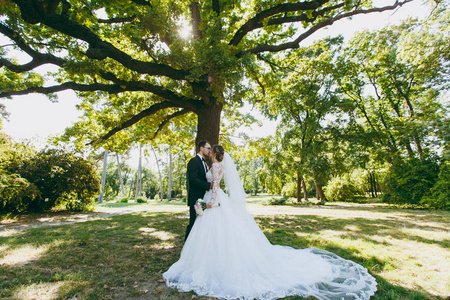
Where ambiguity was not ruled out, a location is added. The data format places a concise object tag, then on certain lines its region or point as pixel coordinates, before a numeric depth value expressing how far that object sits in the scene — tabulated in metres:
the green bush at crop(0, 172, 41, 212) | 8.61
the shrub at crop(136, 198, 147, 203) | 28.62
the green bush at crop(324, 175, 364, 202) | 24.56
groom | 4.39
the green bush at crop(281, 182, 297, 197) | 33.75
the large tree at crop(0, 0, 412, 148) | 6.30
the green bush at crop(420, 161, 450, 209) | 12.55
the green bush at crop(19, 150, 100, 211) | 10.73
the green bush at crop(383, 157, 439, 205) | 14.18
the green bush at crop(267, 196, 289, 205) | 20.97
